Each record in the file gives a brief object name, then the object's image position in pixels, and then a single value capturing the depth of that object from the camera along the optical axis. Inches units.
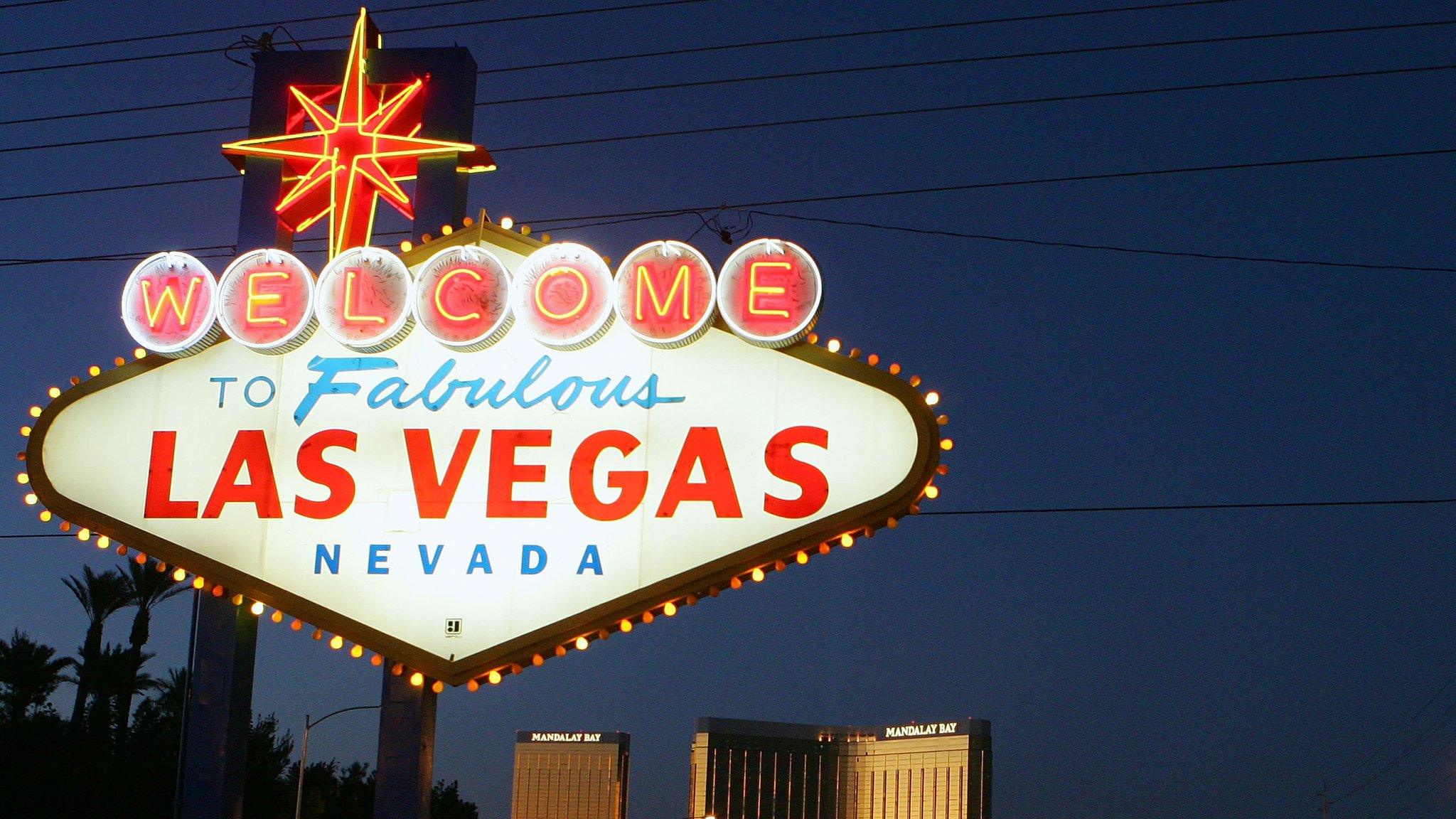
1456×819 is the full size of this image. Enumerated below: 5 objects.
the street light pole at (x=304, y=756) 1660.7
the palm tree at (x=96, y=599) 1959.9
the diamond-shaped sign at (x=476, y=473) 585.6
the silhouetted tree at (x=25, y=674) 1902.1
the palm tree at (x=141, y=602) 2012.8
